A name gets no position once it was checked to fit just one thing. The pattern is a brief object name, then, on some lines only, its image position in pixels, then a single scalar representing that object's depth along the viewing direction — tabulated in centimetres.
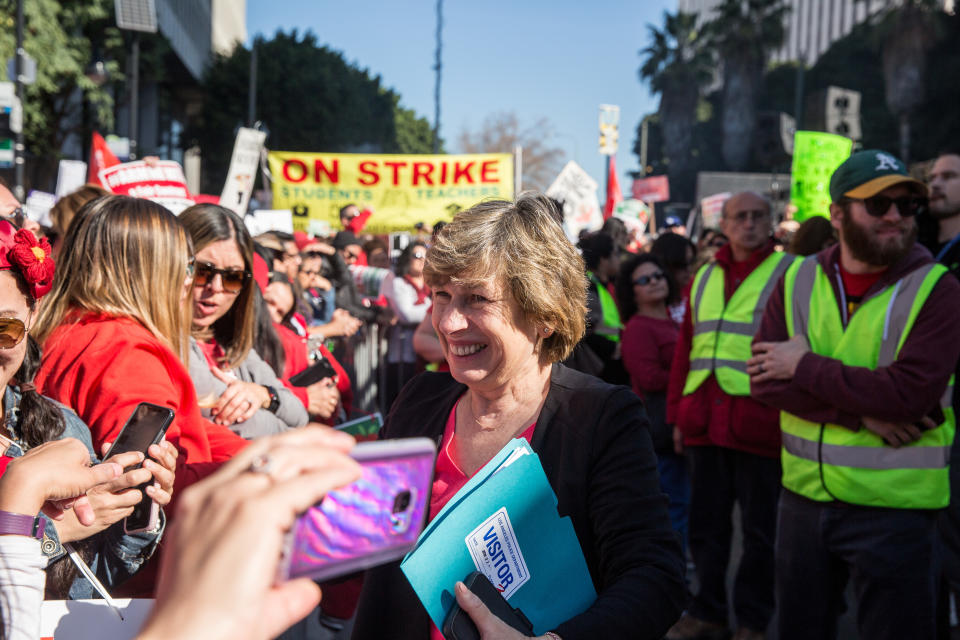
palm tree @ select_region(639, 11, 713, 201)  5066
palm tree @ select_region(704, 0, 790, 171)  4700
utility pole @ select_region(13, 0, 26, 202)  1292
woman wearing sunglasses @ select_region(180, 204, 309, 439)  306
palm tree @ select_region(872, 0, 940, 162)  3638
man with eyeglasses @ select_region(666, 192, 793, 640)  413
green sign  932
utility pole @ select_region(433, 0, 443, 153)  2834
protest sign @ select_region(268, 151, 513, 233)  955
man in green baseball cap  287
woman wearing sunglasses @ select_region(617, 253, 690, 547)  511
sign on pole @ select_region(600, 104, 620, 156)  1583
